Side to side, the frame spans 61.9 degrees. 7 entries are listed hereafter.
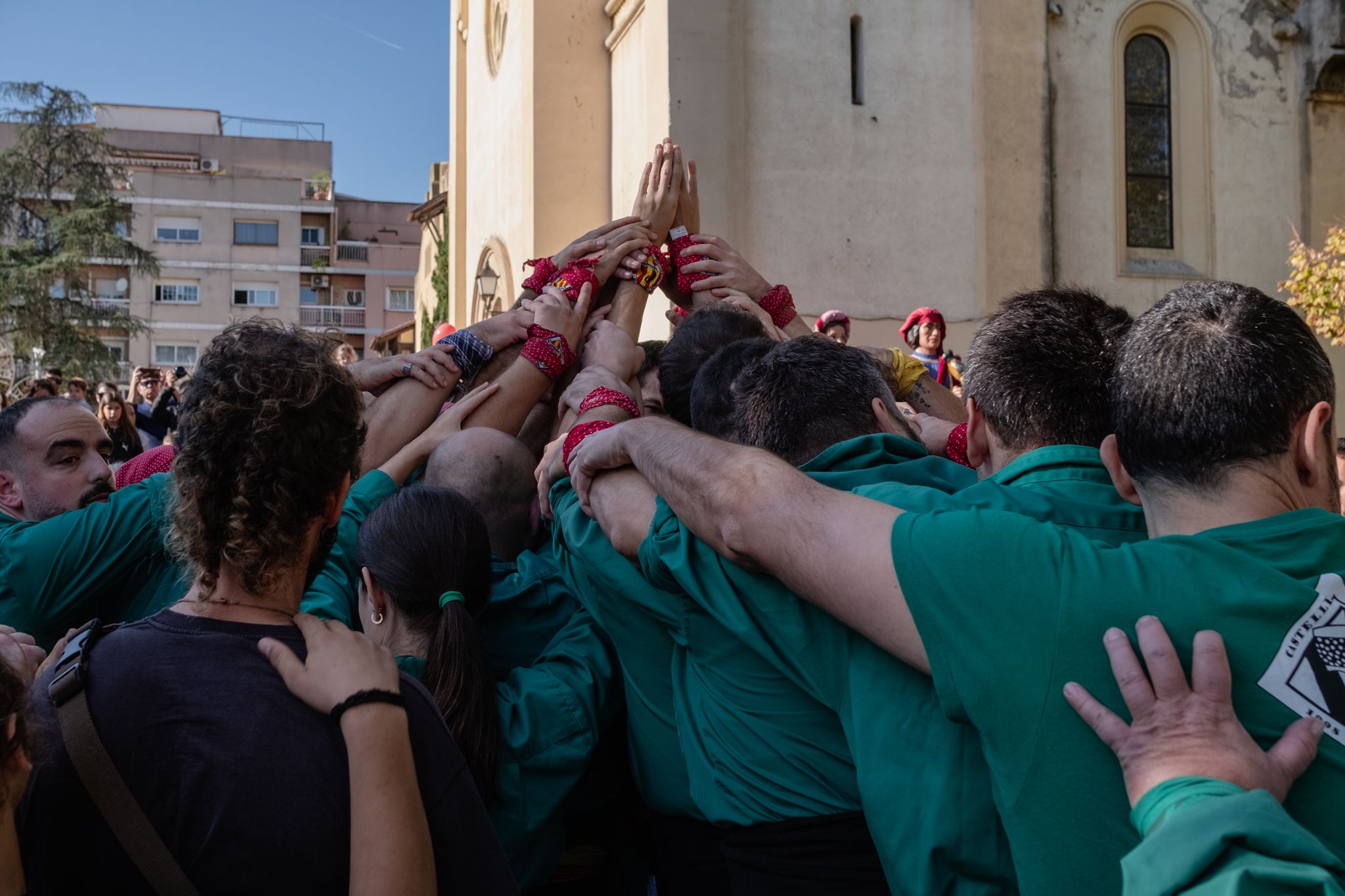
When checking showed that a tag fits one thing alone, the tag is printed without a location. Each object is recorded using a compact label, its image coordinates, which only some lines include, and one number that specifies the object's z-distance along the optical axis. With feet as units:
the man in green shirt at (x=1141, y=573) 4.82
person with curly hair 5.08
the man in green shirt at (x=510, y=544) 9.29
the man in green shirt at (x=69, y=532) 8.54
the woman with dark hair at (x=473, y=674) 7.40
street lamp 53.47
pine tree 104.73
